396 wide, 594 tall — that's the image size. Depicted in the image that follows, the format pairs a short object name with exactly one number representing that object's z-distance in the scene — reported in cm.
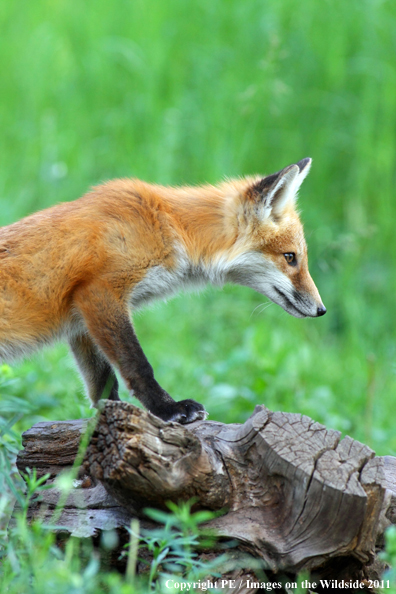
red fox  736
